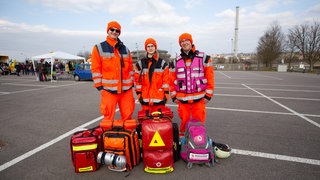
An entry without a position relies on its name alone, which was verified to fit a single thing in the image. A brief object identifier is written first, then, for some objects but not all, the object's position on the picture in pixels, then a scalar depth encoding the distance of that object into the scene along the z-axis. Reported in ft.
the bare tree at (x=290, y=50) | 122.11
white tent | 54.23
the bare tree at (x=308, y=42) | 113.19
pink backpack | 9.19
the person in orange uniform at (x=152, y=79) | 11.71
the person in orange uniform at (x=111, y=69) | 10.90
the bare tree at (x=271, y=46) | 132.18
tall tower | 204.23
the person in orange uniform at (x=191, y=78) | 10.97
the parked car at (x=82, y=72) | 53.01
